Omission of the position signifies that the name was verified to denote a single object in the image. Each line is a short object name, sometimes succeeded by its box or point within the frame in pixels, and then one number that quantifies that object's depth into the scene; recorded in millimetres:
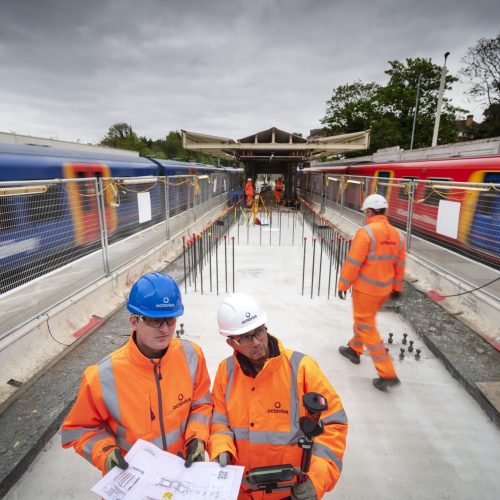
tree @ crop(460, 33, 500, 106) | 27484
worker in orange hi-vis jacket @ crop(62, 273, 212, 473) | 1649
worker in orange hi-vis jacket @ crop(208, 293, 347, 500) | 1679
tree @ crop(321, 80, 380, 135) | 40531
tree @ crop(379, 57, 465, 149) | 34469
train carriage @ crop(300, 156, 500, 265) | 5449
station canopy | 14641
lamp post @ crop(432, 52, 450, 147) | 17500
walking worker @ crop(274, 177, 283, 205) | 20717
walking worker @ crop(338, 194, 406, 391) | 3459
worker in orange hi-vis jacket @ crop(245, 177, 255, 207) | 17562
